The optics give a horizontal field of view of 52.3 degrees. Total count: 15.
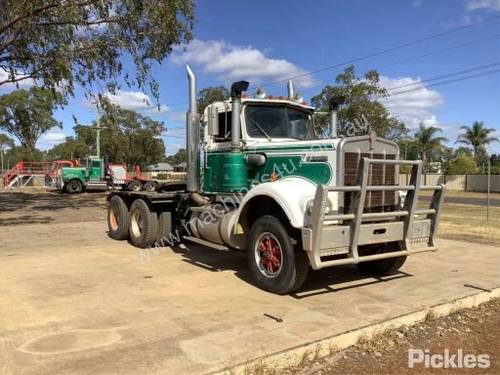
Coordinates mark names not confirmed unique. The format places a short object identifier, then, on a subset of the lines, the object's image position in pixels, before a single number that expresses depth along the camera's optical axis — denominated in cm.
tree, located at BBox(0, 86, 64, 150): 4950
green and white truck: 615
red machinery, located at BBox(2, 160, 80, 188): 3675
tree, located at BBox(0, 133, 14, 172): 9738
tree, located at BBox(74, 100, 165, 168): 5591
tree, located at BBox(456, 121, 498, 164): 6275
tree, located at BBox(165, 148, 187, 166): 10009
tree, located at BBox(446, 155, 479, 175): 5178
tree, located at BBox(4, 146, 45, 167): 7820
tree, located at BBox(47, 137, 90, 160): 6846
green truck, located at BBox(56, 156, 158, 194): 3284
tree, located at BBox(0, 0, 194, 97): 1457
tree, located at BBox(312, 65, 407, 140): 2337
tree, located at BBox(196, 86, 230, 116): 2820
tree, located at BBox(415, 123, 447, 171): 6025
